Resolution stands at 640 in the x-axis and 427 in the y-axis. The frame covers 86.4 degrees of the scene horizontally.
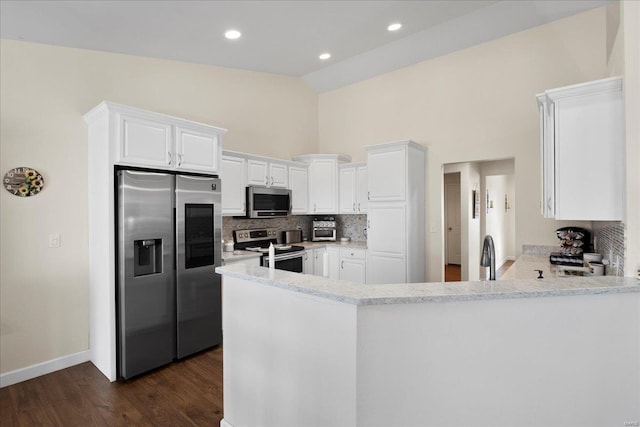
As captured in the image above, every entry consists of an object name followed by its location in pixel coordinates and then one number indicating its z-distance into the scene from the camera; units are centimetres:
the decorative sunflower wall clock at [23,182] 280
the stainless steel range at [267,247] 429
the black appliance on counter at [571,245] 310
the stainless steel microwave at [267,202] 439
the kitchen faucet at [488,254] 182
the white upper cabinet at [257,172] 440
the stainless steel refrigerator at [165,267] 287
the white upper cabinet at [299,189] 505
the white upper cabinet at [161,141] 286
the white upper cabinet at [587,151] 197
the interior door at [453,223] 798
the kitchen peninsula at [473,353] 144
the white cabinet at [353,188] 504
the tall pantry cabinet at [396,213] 427
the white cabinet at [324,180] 524
